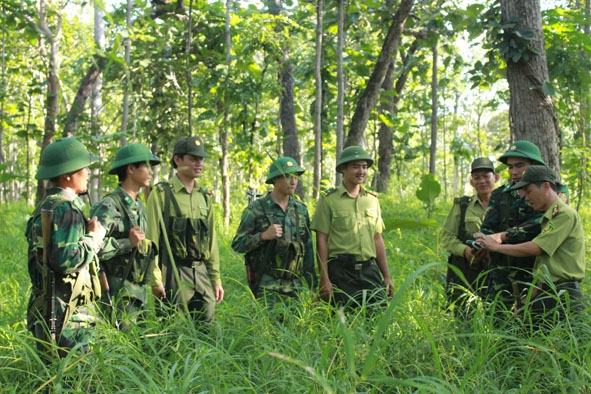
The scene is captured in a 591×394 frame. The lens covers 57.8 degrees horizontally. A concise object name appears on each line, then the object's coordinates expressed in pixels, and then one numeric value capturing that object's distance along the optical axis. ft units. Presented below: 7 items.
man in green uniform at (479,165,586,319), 10.69
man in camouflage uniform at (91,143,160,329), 10.94
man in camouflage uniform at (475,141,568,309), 11.78
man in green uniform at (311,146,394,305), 14.15
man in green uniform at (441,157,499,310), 14.67
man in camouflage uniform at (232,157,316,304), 13.75
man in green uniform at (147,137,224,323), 13.14
